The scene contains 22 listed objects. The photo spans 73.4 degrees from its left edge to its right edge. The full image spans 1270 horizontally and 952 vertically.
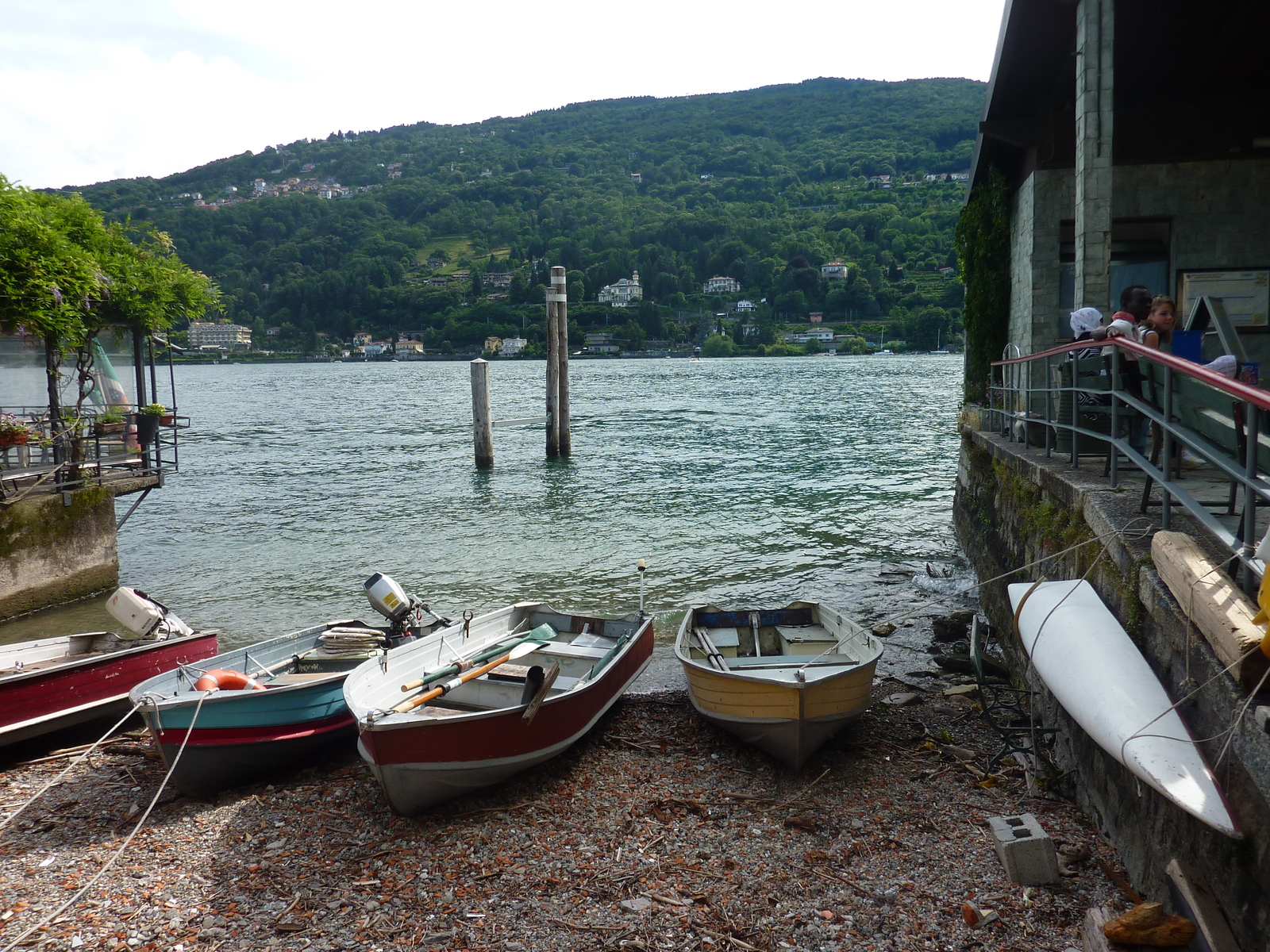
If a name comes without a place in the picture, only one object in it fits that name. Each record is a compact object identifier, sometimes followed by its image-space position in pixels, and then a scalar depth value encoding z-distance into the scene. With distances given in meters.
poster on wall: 10.75
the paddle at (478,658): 6.50
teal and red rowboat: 6.20
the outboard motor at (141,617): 8.25
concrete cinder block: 4.38
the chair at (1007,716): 6.01
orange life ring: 6.66
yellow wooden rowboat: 6.24
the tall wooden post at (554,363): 23.83
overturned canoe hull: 3.13
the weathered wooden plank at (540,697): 6.05
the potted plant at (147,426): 13.04
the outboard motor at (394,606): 8.06
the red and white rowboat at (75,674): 6.93
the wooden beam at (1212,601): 3.01
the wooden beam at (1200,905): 2.99
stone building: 9.88
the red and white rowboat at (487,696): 5.72
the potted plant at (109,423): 12.61
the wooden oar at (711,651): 7.24
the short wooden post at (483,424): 24.36
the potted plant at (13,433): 11.10
